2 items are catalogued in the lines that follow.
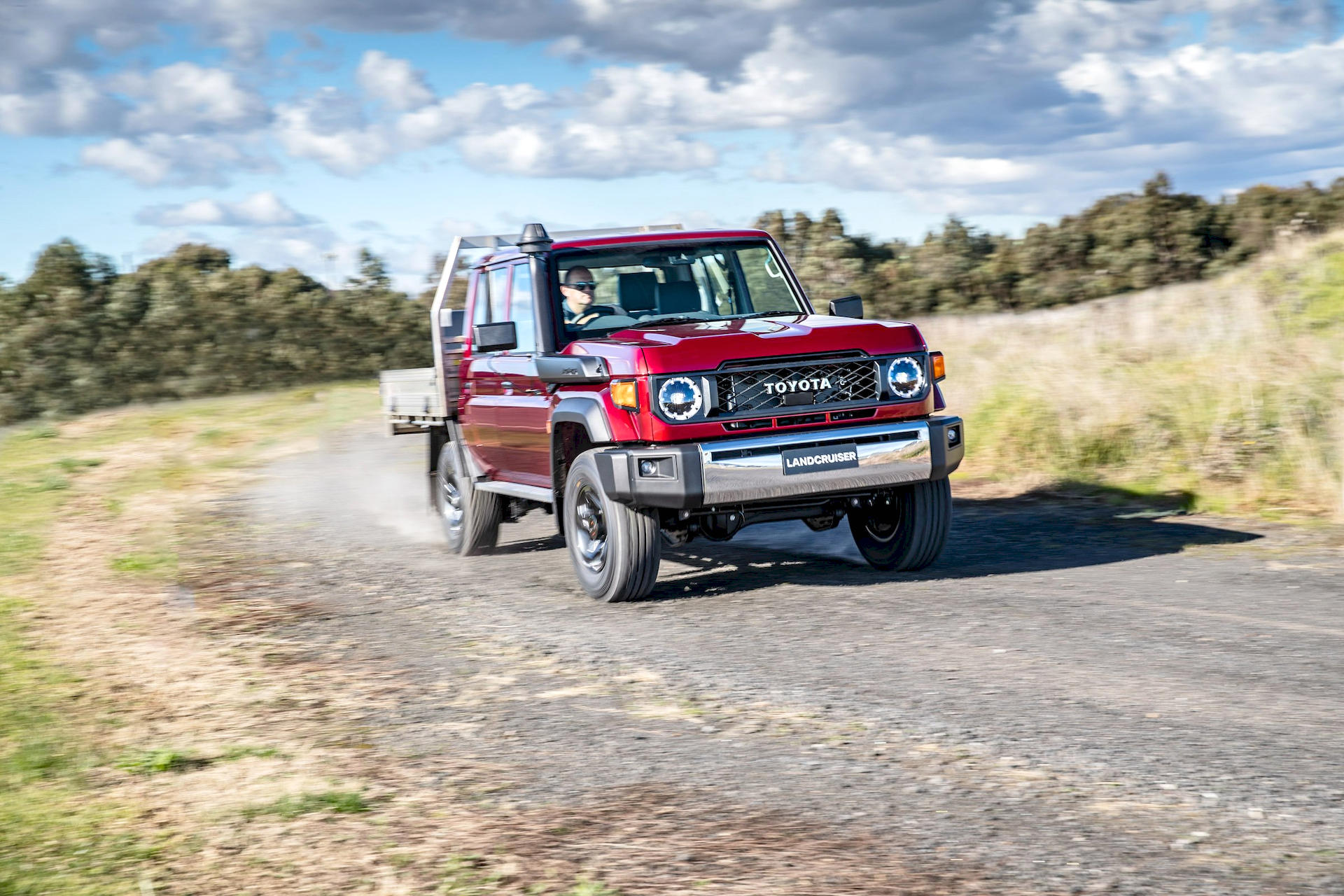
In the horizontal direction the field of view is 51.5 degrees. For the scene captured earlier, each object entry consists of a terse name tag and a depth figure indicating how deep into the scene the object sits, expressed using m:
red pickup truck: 7.12
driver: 8.36
